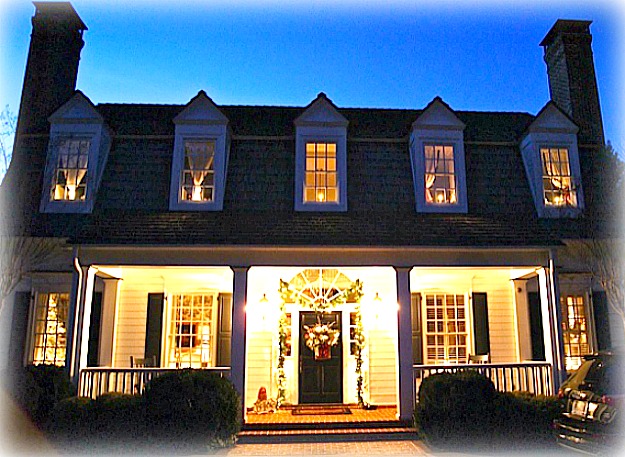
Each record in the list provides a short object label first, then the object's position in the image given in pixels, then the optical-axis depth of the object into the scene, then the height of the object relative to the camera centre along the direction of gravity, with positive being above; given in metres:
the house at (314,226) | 10.76 +2.17
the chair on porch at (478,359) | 11.00 -0.55
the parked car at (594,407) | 6.47 -0.96
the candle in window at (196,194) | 11.41 +3.03
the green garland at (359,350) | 11.23 -0.39
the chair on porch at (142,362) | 10.77 -0.64
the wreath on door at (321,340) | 11.59 -0.18
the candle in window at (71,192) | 11.36 +3.05
